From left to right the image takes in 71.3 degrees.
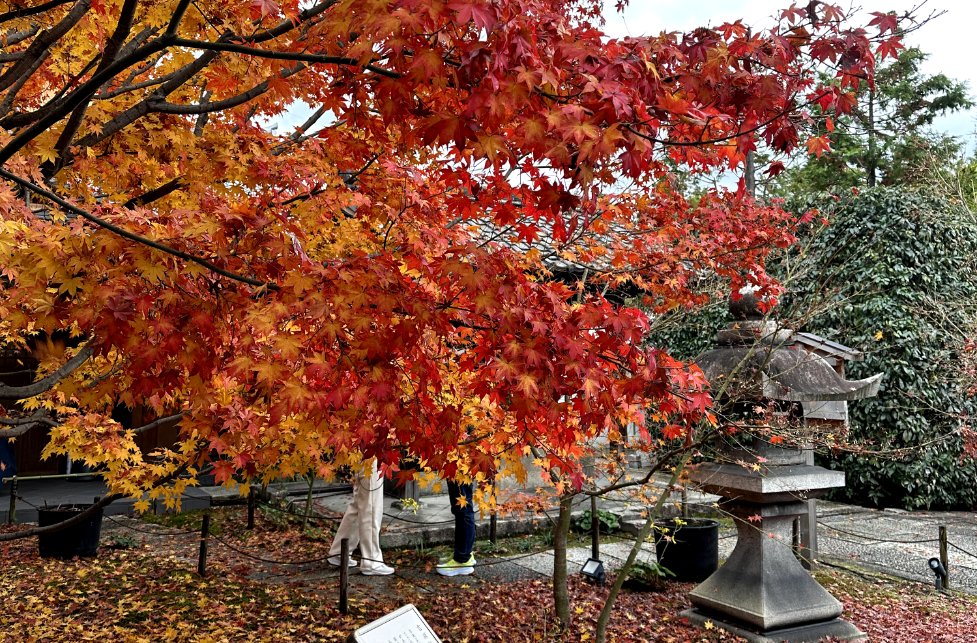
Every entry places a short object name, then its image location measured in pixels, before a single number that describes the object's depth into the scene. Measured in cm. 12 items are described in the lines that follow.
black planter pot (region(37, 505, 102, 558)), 848
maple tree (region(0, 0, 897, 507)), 266
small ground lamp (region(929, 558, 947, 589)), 812
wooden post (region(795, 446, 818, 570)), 887
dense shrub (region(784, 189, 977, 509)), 1279
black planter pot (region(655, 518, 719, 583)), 814
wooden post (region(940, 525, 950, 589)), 825
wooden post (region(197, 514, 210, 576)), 757
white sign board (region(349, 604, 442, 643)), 288
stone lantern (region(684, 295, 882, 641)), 630
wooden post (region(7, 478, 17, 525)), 985
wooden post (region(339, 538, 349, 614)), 660
